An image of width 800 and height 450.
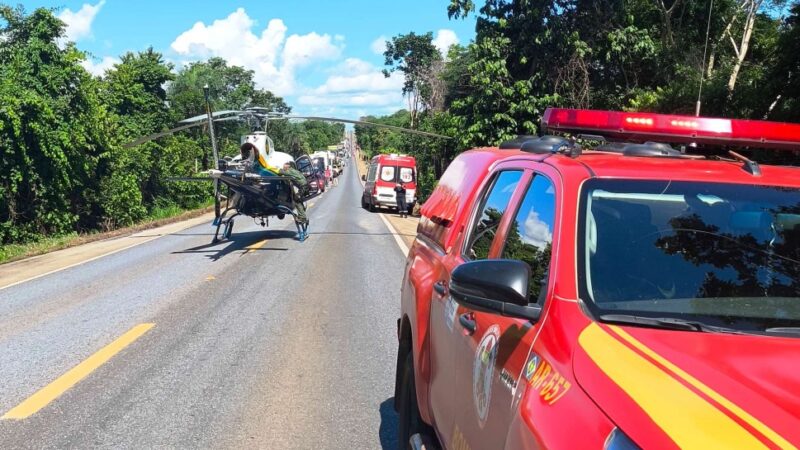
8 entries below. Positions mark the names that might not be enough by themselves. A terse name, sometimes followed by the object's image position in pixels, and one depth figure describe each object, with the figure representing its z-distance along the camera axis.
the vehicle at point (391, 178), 34.59
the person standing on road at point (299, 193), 17.94
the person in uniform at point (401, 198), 31.17
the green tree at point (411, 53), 59.98
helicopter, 16.61
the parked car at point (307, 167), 21.55
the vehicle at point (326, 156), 70.54
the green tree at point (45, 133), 21.30
